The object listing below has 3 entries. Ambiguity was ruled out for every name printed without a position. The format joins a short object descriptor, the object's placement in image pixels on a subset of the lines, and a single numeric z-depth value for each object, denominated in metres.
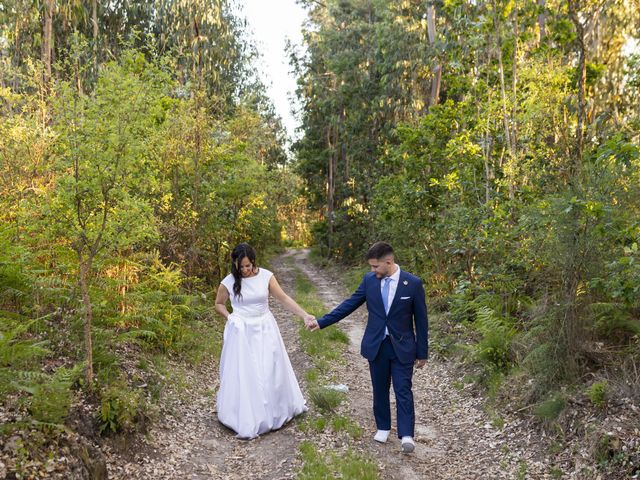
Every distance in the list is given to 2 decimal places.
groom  5.81
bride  6.52
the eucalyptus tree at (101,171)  5.71
